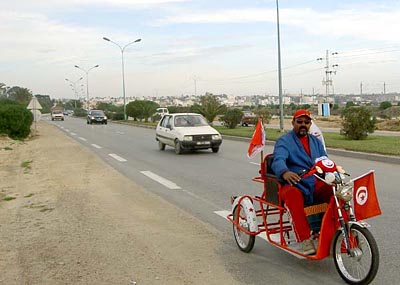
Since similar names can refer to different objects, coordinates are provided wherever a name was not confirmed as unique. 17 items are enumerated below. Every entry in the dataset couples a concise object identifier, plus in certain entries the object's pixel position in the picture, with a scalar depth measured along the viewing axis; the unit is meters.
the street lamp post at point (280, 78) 28.44
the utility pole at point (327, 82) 92.00
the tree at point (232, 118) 36.31
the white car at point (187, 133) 18.86
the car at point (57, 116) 76.31
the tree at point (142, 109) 60.72
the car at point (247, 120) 46.10
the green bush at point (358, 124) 22.81
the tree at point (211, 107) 38.94
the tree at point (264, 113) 35.19
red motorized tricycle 4.59
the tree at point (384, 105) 72.99
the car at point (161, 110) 65.34
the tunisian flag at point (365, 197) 4.73
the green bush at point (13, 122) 31.73
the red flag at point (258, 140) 6.19
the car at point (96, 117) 56.69
